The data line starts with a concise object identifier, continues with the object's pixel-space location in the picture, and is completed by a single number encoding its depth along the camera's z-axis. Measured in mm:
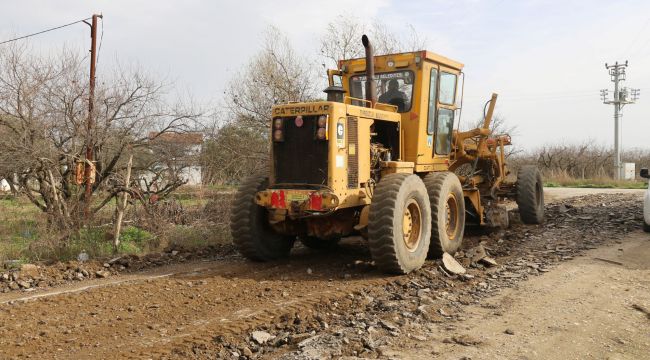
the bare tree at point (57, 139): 9344
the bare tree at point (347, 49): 17438
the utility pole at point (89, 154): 9523
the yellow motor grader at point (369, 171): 6777
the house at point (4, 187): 11339
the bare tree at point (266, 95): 16094
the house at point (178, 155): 11158
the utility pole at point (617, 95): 44484
